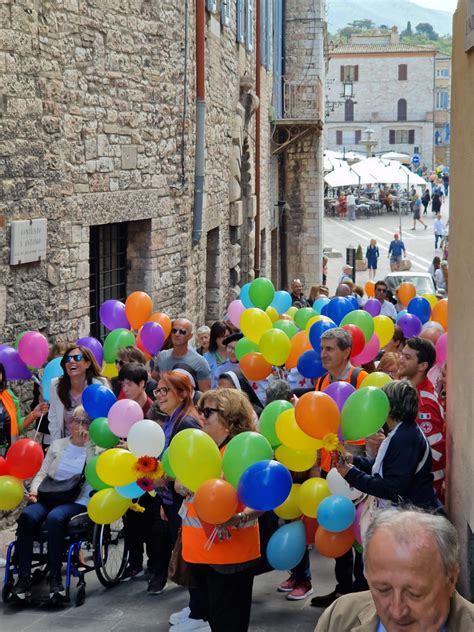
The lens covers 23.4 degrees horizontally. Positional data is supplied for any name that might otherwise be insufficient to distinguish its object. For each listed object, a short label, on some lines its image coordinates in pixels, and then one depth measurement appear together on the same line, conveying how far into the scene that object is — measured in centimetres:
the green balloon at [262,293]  1022
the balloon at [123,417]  636
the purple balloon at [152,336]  895
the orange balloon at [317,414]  555
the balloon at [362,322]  823
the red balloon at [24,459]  649
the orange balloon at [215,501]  510
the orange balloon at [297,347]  823
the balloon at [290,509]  610
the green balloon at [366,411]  552
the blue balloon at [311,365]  780
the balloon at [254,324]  888
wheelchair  659
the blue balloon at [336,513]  582
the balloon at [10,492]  640
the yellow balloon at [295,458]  600
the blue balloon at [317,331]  788
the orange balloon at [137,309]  940
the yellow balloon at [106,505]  625
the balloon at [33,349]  791
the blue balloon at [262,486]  515
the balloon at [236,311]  1021
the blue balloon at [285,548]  593
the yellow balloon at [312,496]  602
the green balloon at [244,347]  864
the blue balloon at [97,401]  669
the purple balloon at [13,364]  787
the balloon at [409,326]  941
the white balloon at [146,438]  590
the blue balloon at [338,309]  924
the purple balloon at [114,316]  945
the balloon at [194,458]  521
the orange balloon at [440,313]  965
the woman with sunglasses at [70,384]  730
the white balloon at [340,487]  589
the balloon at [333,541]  599
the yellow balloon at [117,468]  600
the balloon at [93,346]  825
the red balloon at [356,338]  793
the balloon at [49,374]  757
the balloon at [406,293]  1150
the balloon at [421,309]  995
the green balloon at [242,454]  521
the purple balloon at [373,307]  1052
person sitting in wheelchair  653
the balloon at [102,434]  652
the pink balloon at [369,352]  827
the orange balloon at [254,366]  820
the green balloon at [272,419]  606
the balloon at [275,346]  815
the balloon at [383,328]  892
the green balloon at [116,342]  857
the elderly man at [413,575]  278
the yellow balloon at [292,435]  577
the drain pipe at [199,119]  1320
